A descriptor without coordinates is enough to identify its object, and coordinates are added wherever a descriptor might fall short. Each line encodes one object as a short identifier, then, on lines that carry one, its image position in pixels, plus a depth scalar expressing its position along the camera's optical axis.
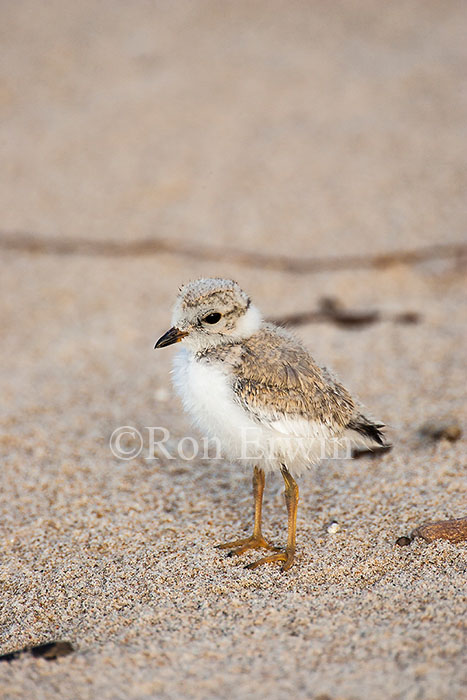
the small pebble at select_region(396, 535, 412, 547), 5.50
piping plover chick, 5.28
